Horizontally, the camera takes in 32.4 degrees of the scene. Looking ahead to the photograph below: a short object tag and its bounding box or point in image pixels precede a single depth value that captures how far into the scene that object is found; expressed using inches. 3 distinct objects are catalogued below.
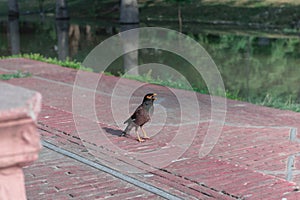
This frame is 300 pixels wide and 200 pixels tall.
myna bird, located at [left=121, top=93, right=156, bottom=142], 218.7
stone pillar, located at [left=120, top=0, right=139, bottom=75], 616.7
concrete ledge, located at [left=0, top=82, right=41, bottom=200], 55.0
